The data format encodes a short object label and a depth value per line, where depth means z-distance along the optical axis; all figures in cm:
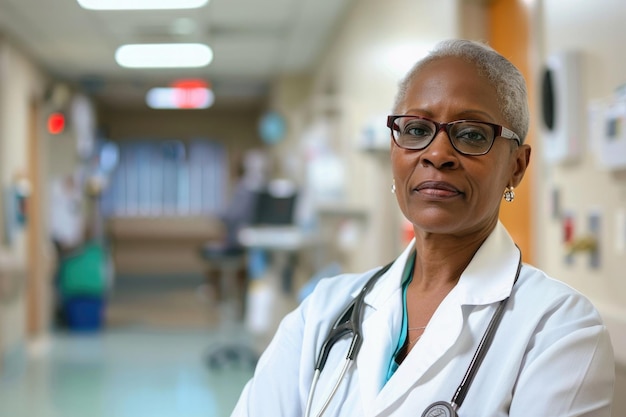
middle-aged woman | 147
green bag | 613
